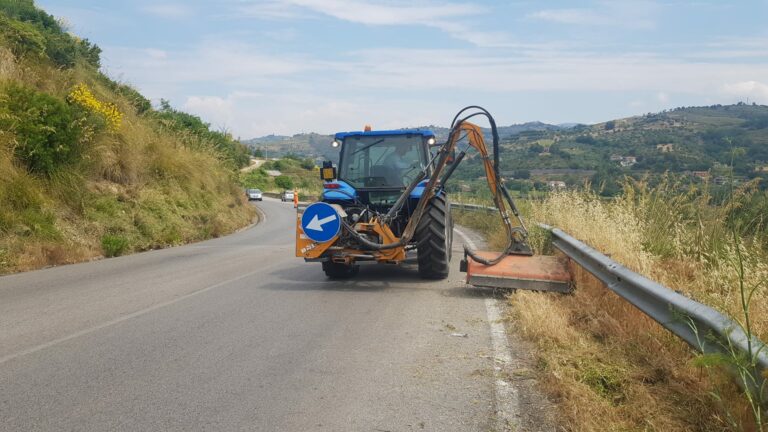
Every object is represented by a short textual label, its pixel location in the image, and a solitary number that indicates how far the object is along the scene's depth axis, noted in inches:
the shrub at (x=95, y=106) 633.9
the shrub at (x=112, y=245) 557.3
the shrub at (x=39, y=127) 533.3
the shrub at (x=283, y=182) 3873.0
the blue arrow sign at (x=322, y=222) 374.9
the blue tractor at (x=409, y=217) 352.2
